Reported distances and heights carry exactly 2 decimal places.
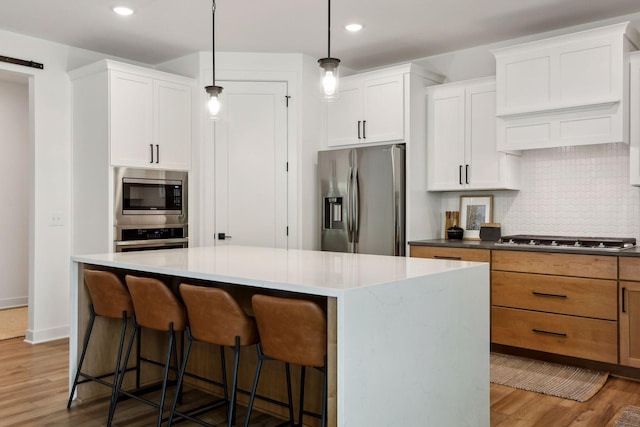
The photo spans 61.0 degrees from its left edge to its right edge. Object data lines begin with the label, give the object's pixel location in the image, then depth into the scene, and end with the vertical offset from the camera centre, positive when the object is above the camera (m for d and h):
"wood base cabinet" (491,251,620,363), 3.63 -0.65
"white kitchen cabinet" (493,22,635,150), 3.73 +0.88
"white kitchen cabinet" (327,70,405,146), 4.74 +0.93
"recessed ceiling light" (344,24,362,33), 4.30 +1.47
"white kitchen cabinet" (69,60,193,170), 4.54 +0.85
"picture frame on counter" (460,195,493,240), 4.78 -0.01
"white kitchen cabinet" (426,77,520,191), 4.48 +0.60
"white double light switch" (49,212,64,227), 4.73 -0.07
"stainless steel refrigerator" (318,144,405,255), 4.61 +0.10
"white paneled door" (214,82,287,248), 5.05 +0.45
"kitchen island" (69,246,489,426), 1.91 -0.45
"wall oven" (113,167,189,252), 4.60 +0.02
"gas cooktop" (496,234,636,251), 3.75 -0.22
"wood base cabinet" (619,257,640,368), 3.51 -0.65
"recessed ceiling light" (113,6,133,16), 3.92 +1.47
